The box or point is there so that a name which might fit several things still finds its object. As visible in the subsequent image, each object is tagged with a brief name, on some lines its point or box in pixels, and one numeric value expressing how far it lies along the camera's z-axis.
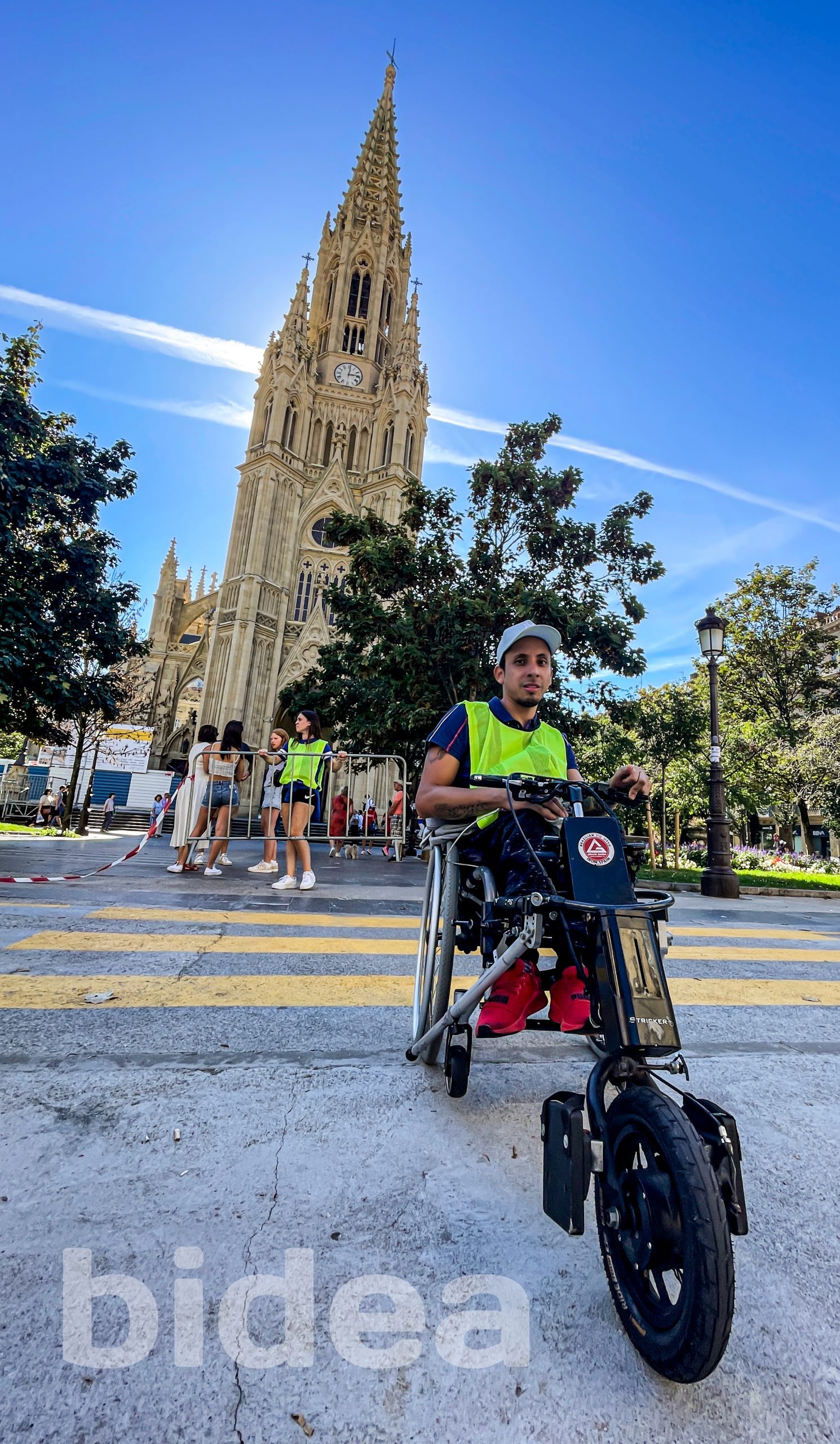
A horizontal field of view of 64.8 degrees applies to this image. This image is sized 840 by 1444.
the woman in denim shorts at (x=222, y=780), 8.49
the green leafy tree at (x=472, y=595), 14.88
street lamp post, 11.03
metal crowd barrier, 8.49
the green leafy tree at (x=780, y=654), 28.03
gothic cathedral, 36.94
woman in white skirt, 8.47
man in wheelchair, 1.86
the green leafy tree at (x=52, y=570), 11.66
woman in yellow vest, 7.41
